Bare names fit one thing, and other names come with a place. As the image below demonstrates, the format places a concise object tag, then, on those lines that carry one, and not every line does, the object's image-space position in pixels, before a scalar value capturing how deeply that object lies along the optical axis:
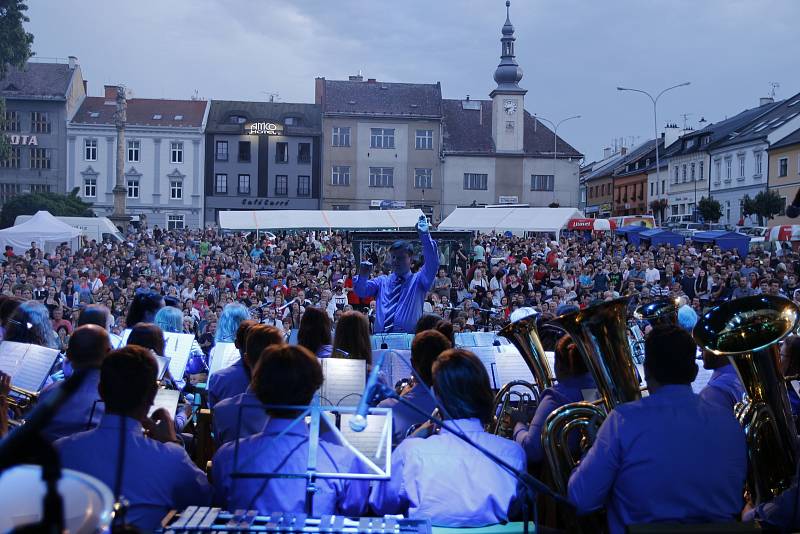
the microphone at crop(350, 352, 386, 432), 2.74
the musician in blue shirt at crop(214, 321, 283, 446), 4.27
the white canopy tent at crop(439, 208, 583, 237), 32.16
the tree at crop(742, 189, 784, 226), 44.00
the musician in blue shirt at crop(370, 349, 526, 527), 3.72
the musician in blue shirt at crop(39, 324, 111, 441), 4.37
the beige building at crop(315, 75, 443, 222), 58.97
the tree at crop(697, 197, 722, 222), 49.41
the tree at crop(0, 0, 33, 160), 37.50
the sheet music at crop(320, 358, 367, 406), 5.46
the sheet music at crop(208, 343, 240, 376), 7.02
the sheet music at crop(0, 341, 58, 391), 5.91
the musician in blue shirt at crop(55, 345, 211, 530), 3.36
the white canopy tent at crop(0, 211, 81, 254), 26.98
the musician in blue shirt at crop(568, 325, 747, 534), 3.40
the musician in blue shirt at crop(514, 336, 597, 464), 4.59
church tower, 57.97
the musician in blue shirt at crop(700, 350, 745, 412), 4.86
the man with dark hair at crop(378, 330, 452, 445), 4.92
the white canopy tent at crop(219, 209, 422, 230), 30.73
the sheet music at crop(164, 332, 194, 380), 7.11
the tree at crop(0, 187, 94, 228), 45.84
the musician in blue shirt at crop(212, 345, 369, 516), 3.57
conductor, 7.99
